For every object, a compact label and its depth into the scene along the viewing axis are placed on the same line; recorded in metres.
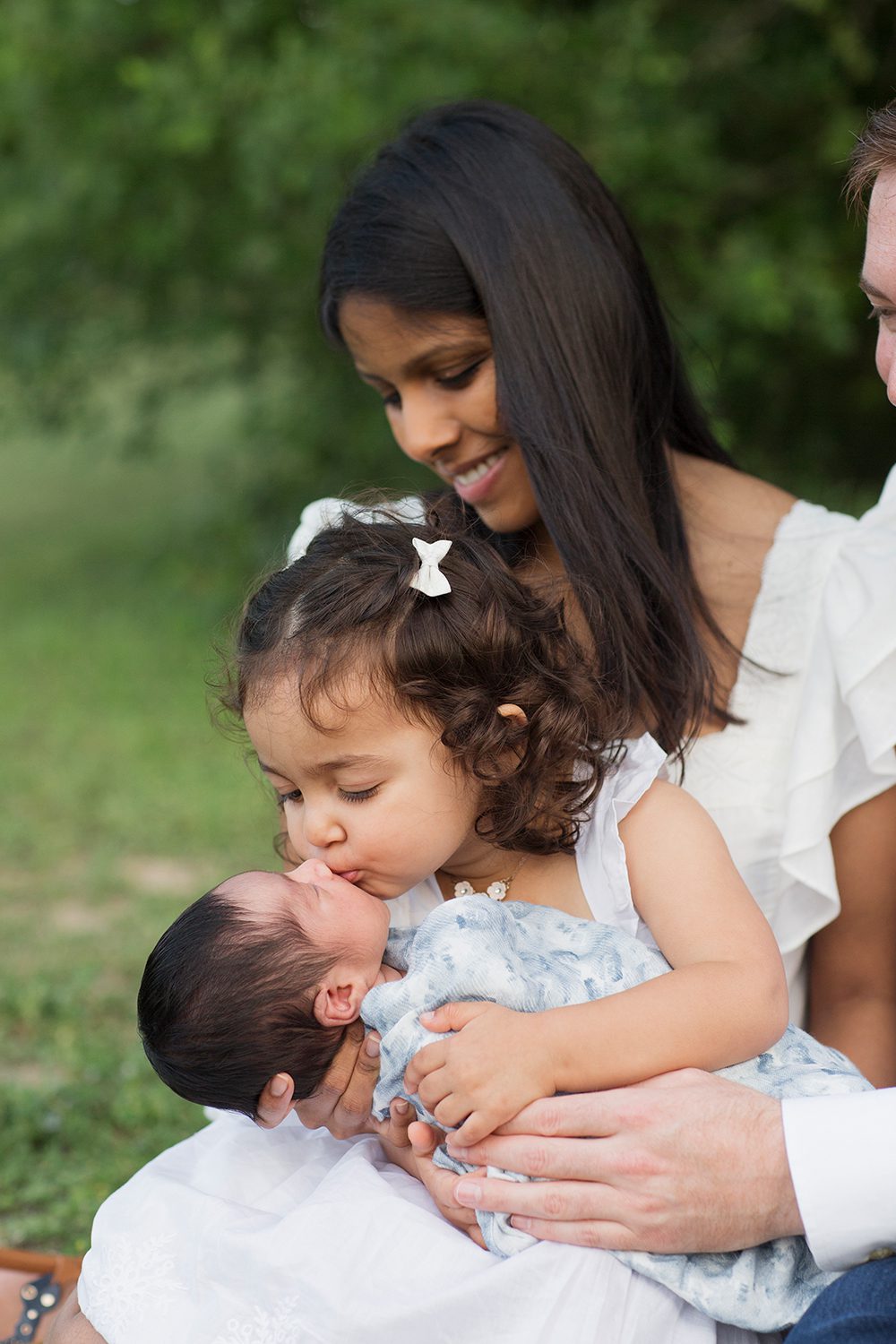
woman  2.76
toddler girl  2.11
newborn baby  2.17
